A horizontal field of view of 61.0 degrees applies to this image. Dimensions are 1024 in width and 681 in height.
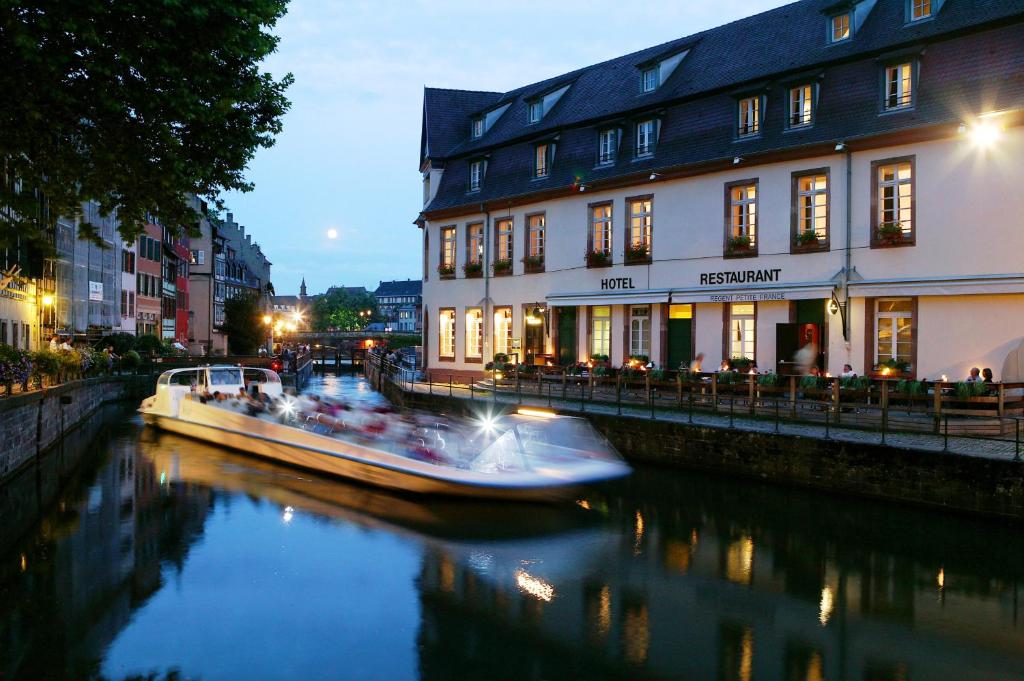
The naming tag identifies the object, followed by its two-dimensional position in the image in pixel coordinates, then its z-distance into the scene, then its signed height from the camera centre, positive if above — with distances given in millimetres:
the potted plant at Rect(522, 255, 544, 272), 29812 +2617
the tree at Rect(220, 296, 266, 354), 58875 +626
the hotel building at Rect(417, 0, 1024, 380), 19312 +3837
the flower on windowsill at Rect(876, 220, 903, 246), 20359 +2611
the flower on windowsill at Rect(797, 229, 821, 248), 21938 +2625
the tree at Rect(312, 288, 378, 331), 146750 +4693
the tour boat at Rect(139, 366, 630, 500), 14211 -2080
